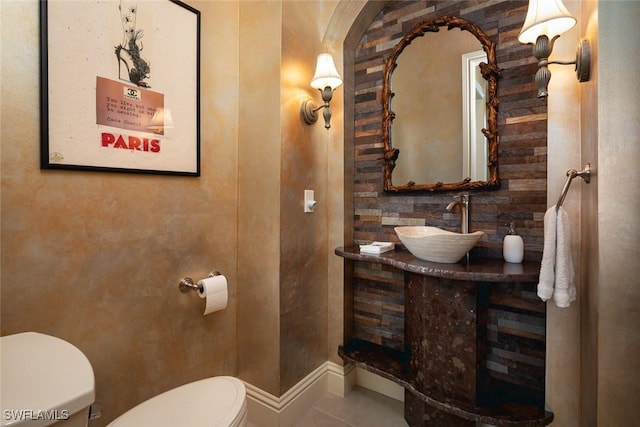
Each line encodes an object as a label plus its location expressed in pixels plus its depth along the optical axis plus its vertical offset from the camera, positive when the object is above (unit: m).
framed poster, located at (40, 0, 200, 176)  1.16 +0.54
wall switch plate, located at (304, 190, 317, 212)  1.83 +0.05
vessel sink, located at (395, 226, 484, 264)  1.33 -0.16
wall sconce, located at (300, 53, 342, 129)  1.67 +0.72
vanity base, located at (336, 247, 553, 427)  1.33 -0.66
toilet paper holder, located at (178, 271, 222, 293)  1.57 -0.39
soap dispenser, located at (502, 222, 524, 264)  1.43 -0.19
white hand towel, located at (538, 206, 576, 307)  1.15 -0.21
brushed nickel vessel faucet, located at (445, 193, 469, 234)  1.62 +0.00
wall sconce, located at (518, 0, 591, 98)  1.13 +0.68
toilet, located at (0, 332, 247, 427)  0.72 -0.46
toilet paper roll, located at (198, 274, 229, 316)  1.55 -0.43
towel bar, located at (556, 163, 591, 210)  1.16 +0.13
